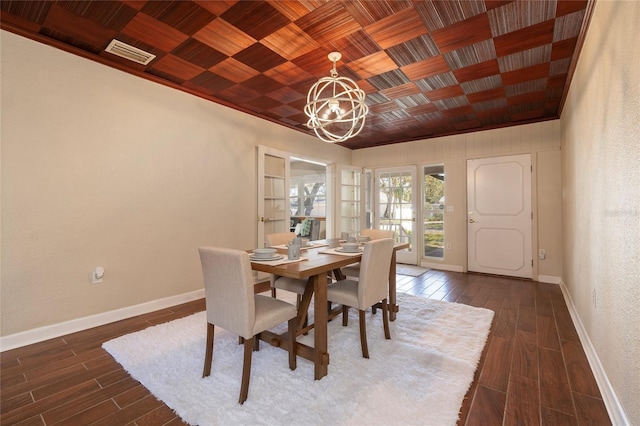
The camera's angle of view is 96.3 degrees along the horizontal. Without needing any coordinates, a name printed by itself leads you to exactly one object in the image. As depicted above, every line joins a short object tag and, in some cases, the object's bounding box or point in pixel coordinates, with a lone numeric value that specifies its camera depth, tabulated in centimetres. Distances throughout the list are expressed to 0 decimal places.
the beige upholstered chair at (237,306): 159
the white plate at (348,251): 233
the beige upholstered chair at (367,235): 293
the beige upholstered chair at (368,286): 205
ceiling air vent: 245
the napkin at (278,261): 185
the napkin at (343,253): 225
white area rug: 149
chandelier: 236
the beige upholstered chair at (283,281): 240
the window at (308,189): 805
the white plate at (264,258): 196
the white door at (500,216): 440
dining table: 175
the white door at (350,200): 564
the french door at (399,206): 548
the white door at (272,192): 409
